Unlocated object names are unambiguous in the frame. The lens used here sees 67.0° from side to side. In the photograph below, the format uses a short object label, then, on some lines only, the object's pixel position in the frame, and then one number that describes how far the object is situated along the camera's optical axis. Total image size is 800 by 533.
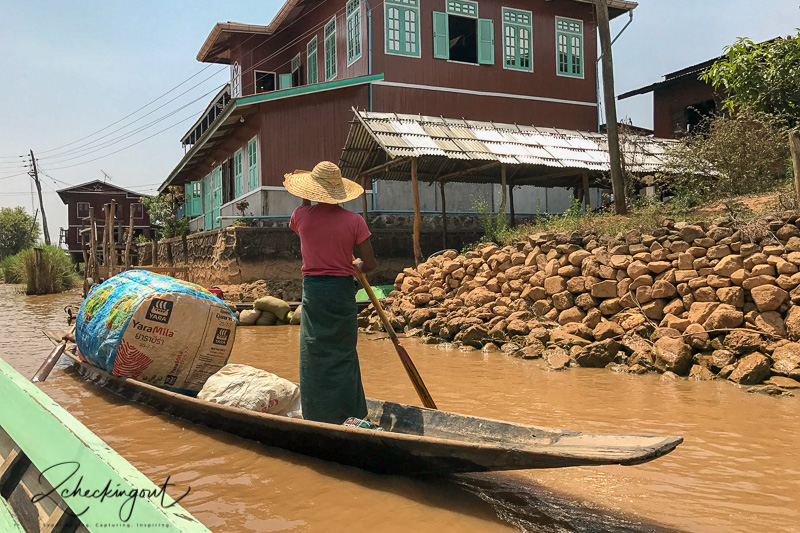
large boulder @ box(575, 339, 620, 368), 7.12
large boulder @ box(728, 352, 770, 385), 5.85
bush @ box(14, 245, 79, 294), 22.72
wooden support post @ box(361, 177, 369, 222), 13.70
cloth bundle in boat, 4.68
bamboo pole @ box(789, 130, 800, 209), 7.11
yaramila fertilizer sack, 5.26
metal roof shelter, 11.80
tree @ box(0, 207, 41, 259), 49.50
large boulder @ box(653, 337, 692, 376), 6.44
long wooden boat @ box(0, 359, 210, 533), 1.63
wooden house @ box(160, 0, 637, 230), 15.95
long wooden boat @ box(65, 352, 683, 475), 2.74
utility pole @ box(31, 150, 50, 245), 40.84
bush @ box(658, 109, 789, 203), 9.70
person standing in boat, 4.09
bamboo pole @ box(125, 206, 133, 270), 18.70
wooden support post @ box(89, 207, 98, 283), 18.45
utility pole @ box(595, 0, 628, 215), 10.67
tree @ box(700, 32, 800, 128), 10.49
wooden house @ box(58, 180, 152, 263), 38.69
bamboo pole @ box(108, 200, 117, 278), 17.97
